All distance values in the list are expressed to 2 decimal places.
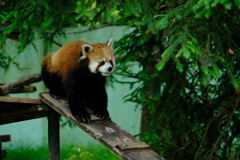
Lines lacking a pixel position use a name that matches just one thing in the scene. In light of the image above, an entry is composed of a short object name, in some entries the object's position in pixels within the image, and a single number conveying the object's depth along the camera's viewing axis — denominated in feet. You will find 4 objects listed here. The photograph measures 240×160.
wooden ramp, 17.06
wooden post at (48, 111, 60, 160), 25.54
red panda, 21.74
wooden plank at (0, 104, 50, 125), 24.48
